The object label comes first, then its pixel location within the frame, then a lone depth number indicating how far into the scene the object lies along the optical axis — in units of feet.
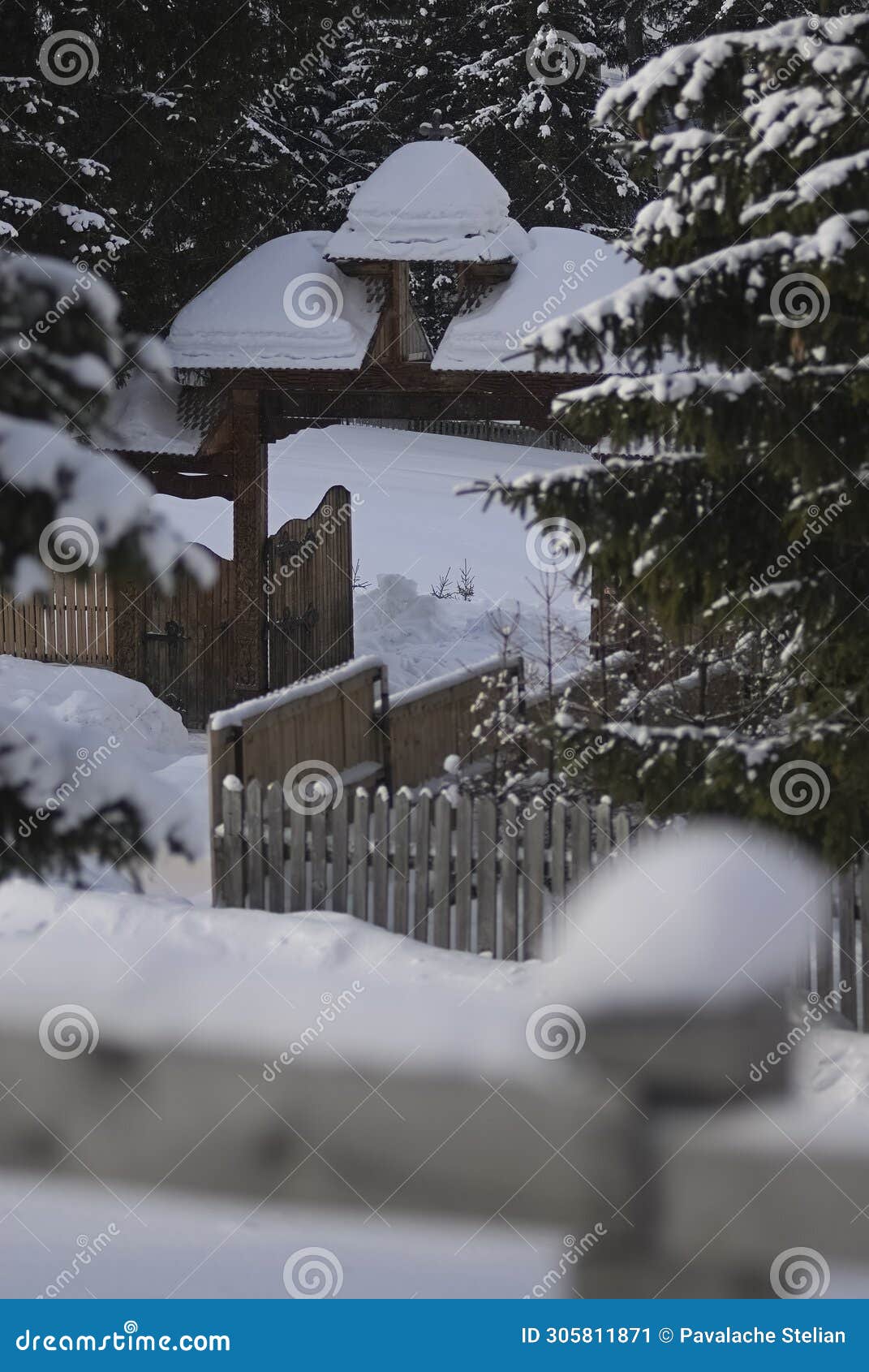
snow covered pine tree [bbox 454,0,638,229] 172.04
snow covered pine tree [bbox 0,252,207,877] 19.24
